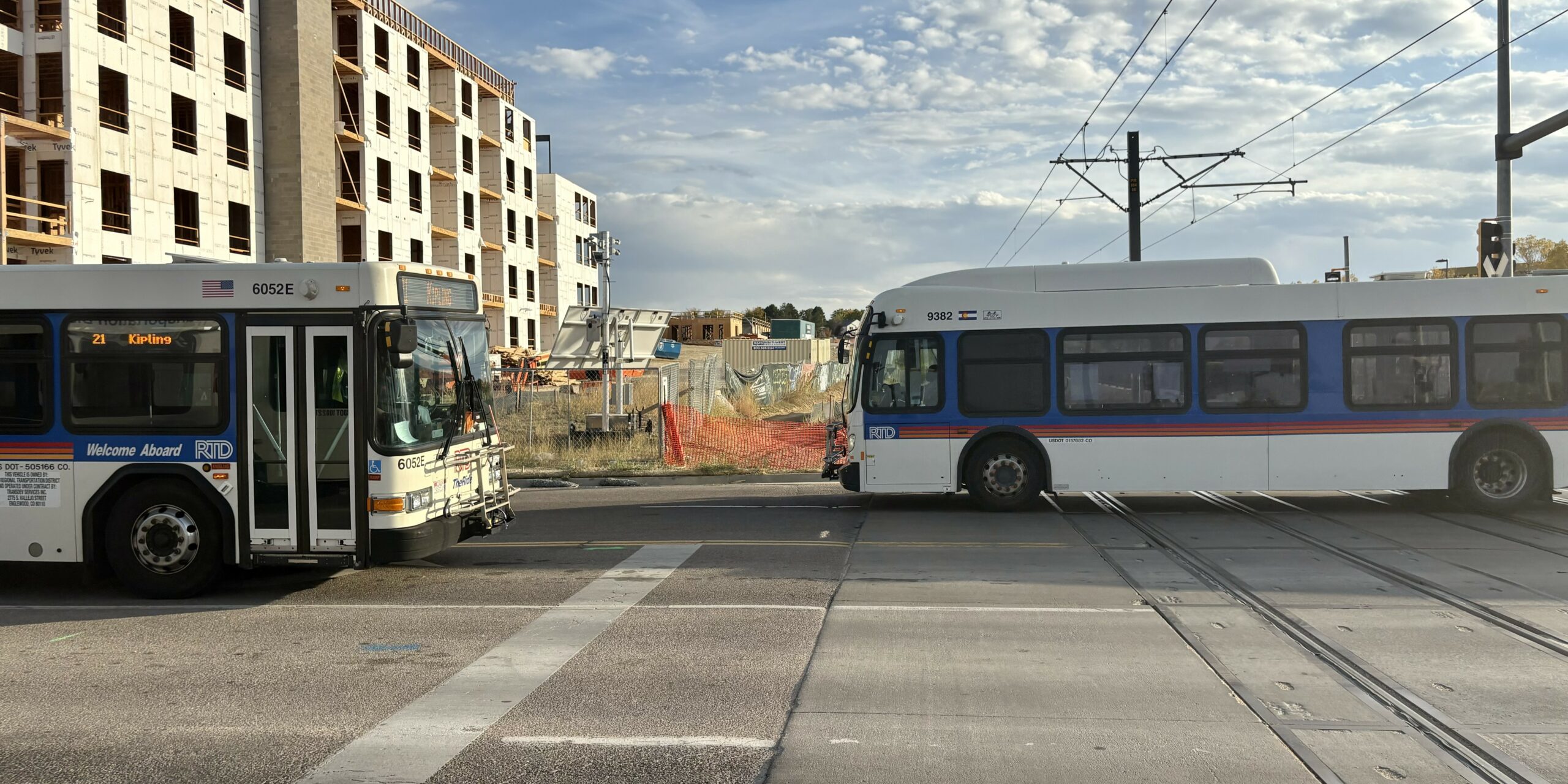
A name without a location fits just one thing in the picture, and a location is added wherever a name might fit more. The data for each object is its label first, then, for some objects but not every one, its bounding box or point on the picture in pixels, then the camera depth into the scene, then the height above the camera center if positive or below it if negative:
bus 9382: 13.55 -0.05
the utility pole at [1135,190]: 23.64 +4.07
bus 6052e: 9.05 -0.15
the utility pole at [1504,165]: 17.83 +3.32
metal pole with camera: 24.38 +3.13
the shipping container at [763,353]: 69.19 +2.27
